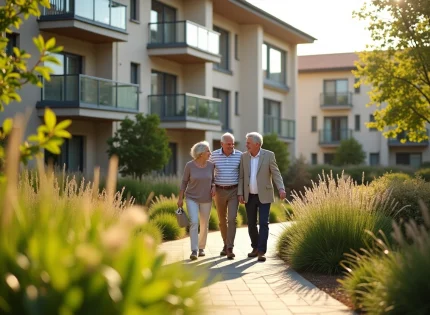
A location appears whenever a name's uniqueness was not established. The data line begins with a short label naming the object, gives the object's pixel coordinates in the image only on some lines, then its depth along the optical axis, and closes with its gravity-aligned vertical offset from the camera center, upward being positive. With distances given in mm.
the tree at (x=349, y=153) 59531 -429
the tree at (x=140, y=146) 27266 -21
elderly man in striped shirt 13789 -667
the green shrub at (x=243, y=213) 22414 -1827
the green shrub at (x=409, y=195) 13781 -800
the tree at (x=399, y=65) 28625 +2954
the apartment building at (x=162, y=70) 26375 +3116
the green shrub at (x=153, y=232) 12690 -1408
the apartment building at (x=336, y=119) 64000 +2223
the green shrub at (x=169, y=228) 16731 -1675
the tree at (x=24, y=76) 5805 +571
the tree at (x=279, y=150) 38719 -167
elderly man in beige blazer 13523 -592
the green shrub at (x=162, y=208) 18669 -1442
